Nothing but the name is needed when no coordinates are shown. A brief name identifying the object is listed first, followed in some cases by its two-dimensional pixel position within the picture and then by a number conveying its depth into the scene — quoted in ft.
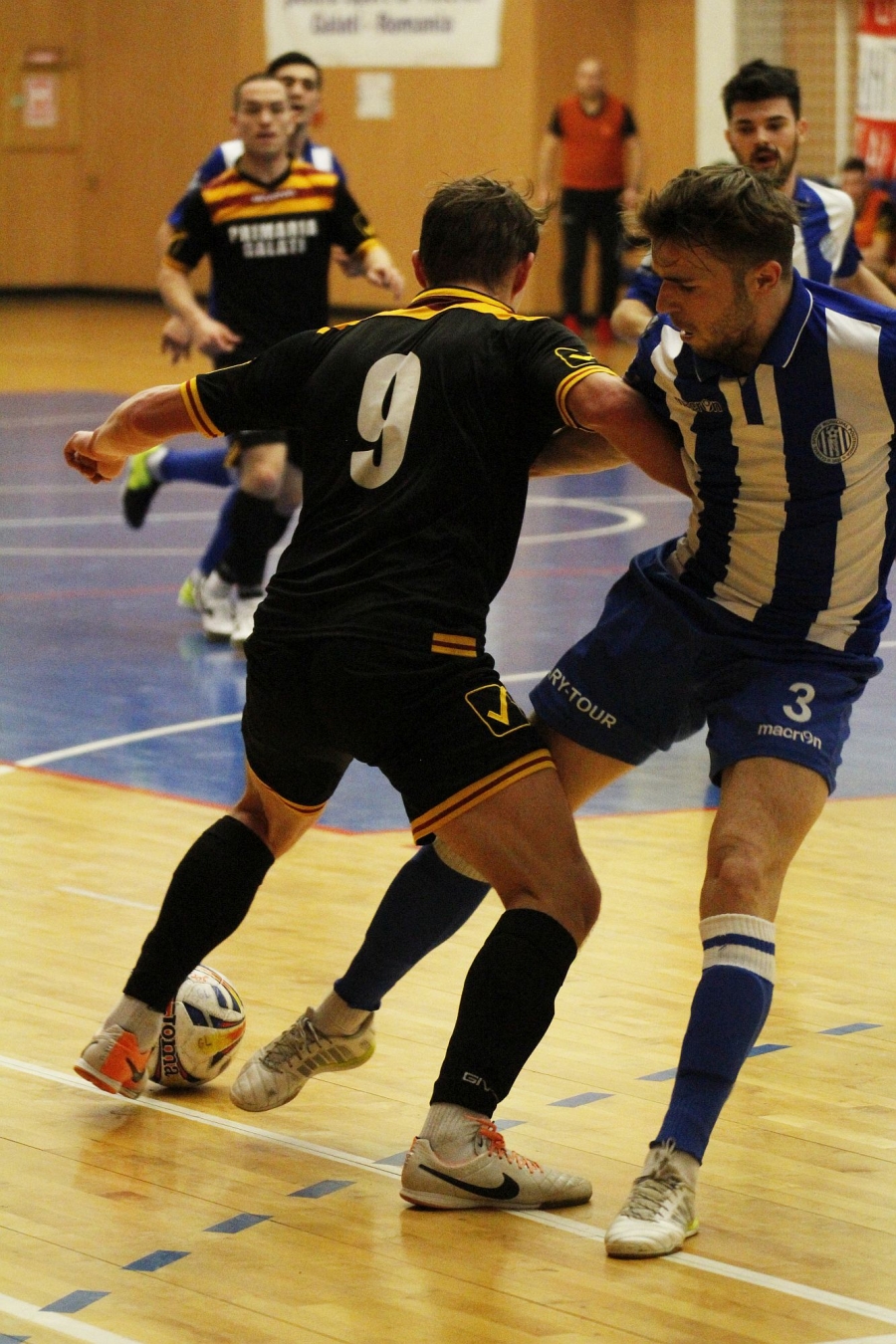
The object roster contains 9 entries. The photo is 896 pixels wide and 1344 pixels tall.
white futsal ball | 26.00
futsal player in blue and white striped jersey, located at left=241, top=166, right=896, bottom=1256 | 21.88
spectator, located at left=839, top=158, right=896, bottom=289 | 101.40
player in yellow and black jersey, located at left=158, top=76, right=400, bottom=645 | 55.47
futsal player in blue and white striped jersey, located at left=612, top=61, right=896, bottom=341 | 39.09
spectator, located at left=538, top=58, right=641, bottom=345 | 119.44
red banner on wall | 106.63
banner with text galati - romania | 128.67
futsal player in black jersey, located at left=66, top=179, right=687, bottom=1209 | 22.47
